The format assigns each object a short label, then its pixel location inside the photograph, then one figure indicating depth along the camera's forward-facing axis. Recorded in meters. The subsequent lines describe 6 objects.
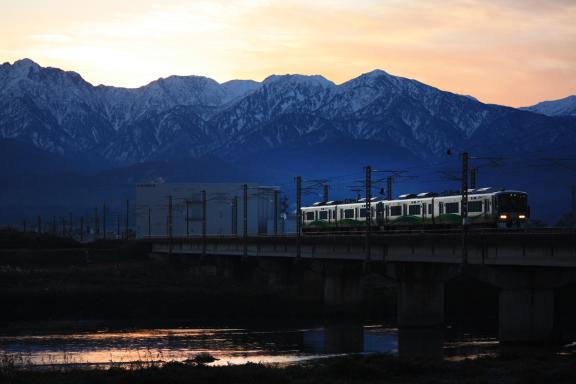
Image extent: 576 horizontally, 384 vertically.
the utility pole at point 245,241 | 127.00
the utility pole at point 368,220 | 93.94
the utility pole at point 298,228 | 110.12
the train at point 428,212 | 92.50
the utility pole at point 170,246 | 156.85
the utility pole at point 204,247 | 144.38
